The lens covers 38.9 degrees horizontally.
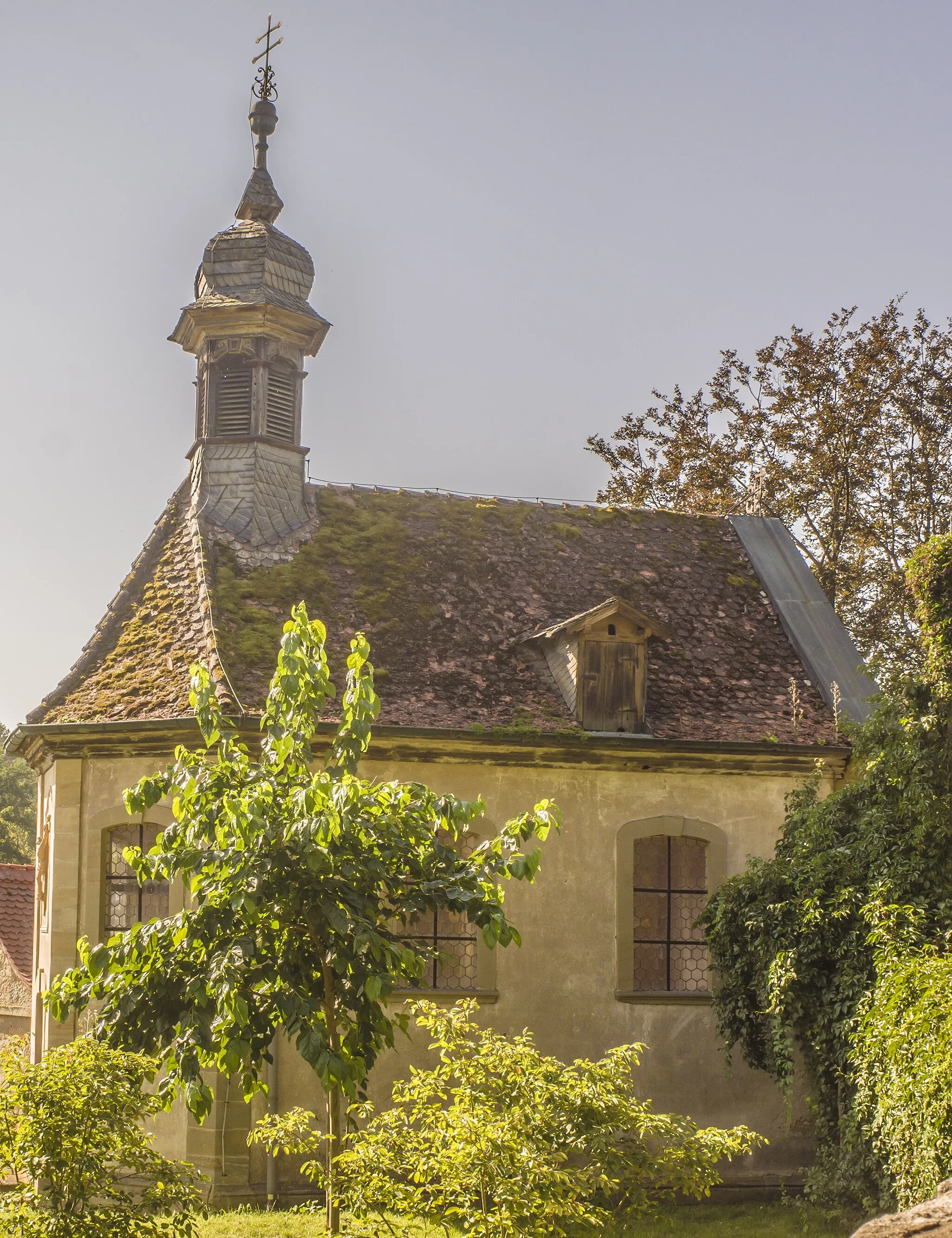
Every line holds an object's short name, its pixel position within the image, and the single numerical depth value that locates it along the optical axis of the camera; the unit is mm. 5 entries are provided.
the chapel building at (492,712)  14336
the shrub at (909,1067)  10000
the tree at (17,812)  47688
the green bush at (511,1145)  7430
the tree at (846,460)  24234
